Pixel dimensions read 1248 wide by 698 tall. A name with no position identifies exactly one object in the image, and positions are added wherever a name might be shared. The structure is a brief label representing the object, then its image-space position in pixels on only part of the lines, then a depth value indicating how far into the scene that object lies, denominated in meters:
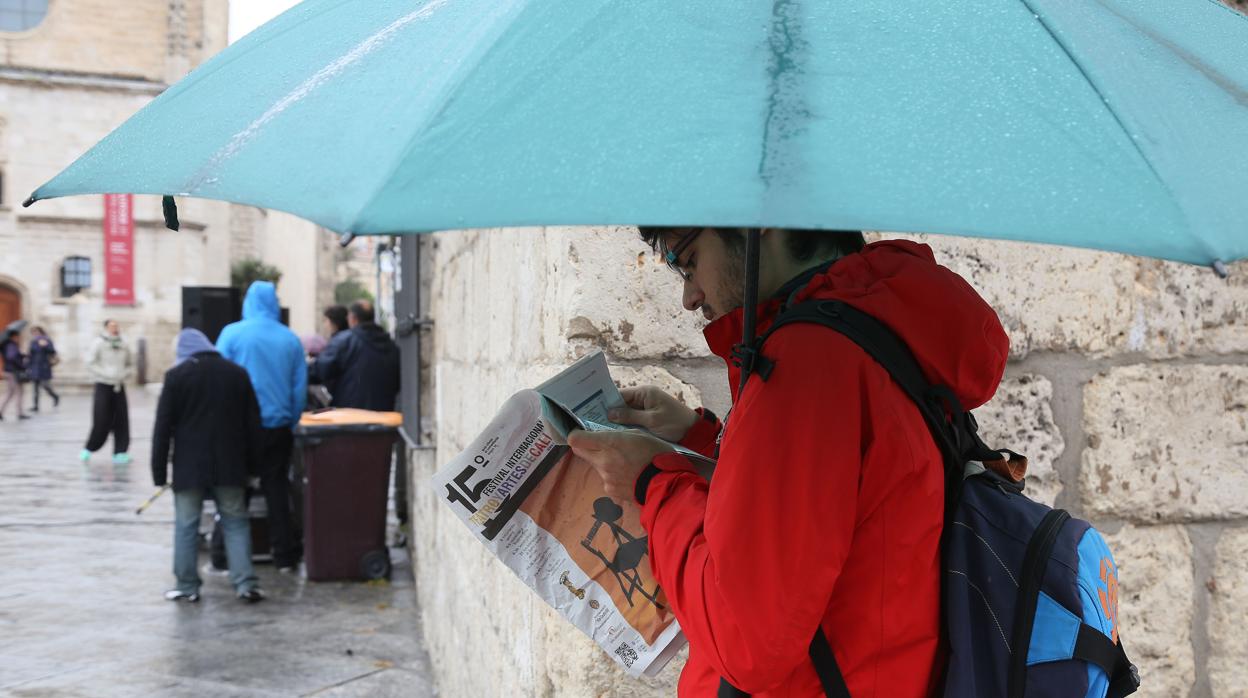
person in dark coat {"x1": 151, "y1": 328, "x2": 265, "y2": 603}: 6.12
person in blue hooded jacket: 7.28
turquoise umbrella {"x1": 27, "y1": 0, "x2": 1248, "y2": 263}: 0.87
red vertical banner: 31.59
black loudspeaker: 9.34
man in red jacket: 1.13
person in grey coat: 12.10
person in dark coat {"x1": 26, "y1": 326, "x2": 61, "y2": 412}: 19.44
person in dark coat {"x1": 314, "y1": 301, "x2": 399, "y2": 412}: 7.80
